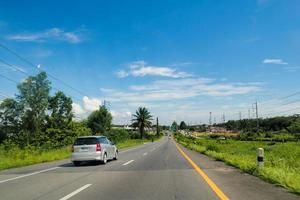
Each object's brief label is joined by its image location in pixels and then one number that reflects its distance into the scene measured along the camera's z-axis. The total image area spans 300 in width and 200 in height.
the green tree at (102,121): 49.00
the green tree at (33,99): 47.62
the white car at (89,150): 12.89
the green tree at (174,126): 113.78
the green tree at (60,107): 49.93
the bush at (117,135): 43.17
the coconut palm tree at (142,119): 76.95
